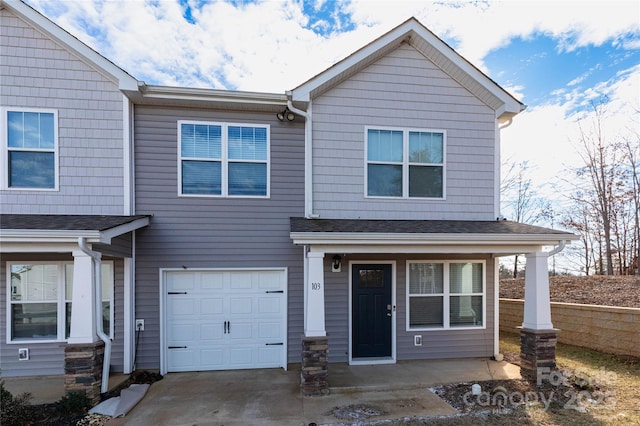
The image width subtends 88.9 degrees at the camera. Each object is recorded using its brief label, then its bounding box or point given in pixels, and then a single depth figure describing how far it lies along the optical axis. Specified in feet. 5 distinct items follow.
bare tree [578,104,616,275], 43.86
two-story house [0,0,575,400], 19.16
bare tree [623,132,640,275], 41.55
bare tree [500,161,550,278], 56.70
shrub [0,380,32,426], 13.65
